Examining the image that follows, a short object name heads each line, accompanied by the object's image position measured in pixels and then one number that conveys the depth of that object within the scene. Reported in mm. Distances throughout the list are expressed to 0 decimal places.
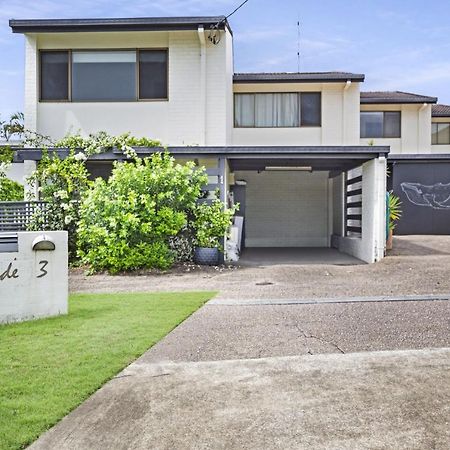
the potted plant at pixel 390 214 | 15402
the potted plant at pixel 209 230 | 13297
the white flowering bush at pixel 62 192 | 13195
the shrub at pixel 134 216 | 12062
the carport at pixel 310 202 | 13891
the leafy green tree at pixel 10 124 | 25408
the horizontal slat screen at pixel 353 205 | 16266
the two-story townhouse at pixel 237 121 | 14713
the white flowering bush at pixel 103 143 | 13977
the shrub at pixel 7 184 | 15860
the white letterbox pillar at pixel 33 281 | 7082
